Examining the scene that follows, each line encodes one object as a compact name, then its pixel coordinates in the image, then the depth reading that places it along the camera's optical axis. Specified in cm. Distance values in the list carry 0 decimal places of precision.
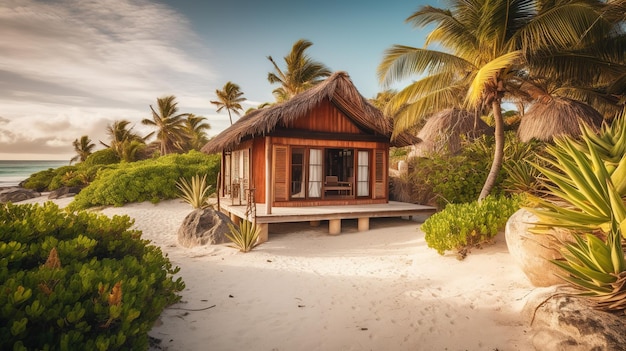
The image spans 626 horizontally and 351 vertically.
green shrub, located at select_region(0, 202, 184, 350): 191
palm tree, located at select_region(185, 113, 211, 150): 3098
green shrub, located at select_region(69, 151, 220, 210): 1364
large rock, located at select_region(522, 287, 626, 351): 276
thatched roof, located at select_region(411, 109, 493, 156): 1230
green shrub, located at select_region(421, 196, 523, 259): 557
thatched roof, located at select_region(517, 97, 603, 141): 949
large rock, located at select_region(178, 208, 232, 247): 793
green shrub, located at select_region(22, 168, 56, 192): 2317
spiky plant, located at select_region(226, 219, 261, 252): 715
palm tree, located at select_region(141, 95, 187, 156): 2730
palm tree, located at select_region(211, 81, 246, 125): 2689
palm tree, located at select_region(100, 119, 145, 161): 2836
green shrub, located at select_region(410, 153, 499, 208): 964
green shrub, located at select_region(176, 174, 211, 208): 1043
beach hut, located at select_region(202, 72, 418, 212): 891
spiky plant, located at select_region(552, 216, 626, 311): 274
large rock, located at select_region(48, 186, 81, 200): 1852
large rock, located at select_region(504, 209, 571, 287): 388
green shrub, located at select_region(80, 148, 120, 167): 2353
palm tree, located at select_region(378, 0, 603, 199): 650
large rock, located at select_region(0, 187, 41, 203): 1955
